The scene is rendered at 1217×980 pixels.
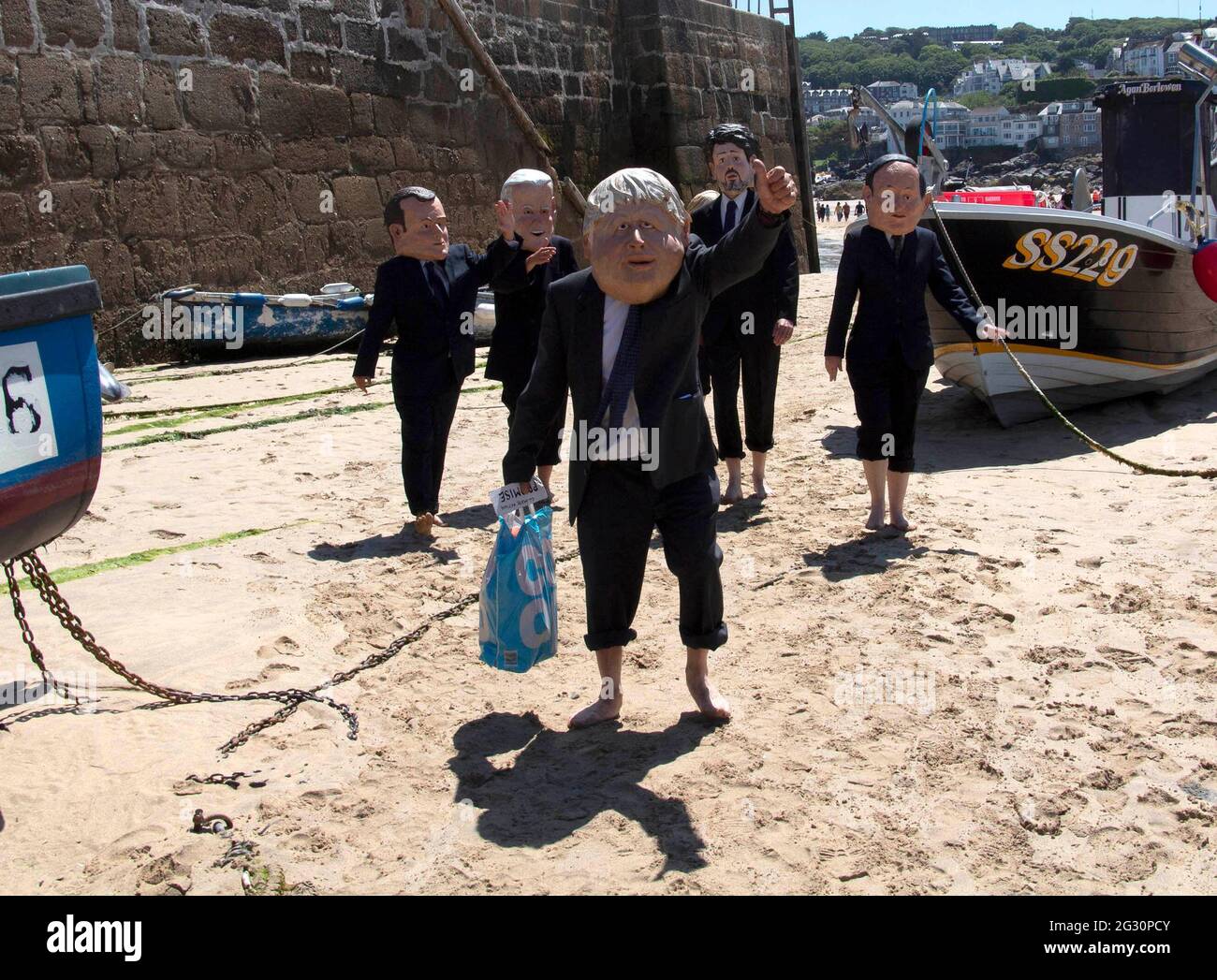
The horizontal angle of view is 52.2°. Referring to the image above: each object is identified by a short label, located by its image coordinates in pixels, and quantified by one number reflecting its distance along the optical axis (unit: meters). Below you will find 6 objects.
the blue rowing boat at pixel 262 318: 10.70
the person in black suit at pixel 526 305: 5.60
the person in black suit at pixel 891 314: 5.46
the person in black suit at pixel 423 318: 5.66
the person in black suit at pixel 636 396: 3.45
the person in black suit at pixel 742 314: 5.95
